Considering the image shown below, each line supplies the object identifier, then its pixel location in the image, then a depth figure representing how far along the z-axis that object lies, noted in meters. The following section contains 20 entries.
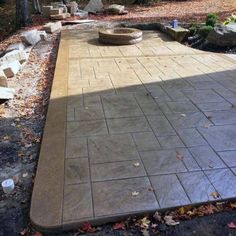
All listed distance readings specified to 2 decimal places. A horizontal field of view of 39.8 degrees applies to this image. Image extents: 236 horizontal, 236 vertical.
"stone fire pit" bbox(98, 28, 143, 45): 7.14
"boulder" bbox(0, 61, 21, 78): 5.30
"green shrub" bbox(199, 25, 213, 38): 7.22
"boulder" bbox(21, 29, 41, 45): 7.32
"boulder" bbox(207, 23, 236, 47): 6.71
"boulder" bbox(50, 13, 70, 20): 10.21
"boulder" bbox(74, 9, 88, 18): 10.75
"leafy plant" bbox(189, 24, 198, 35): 7.66
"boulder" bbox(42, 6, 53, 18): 10.55
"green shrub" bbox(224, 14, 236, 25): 7.61
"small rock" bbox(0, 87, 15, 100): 4.34
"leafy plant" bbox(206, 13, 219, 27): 7.67
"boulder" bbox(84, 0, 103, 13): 11.75
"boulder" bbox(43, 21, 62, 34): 8.57
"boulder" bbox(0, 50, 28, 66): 5.72
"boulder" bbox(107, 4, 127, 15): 11.20
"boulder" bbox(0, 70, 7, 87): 4.68
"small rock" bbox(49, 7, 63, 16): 10.28
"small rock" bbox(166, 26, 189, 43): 7.46
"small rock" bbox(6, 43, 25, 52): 6.67
